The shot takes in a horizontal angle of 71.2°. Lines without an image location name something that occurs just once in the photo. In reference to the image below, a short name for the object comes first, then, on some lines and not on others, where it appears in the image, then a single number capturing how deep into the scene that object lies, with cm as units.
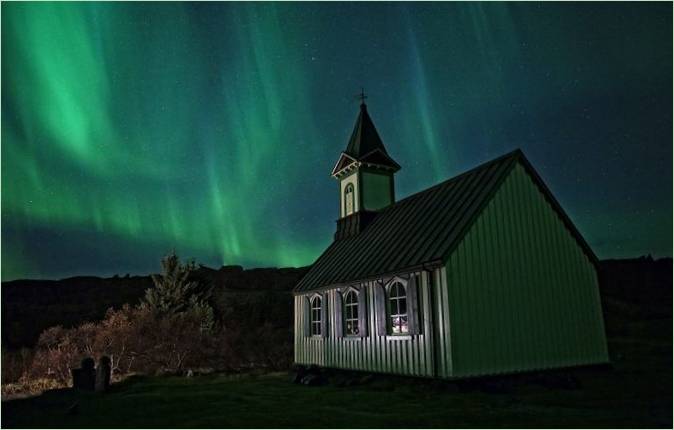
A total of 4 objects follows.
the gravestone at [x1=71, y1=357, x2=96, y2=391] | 1691
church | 1314
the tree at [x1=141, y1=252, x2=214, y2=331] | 3036
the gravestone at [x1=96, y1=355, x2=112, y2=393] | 1612
